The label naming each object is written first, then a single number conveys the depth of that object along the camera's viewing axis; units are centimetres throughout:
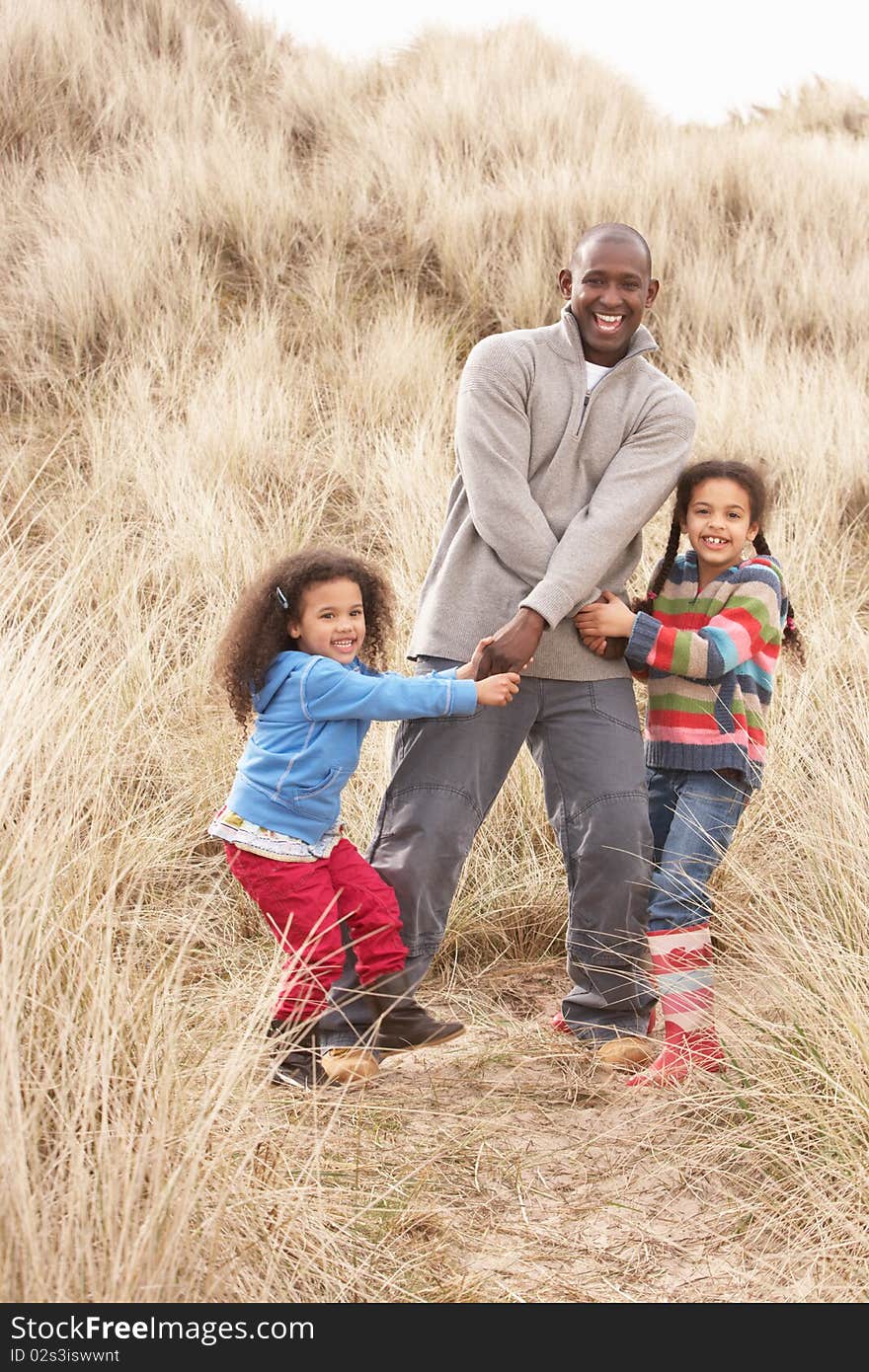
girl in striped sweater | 317
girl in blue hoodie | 306
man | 325
